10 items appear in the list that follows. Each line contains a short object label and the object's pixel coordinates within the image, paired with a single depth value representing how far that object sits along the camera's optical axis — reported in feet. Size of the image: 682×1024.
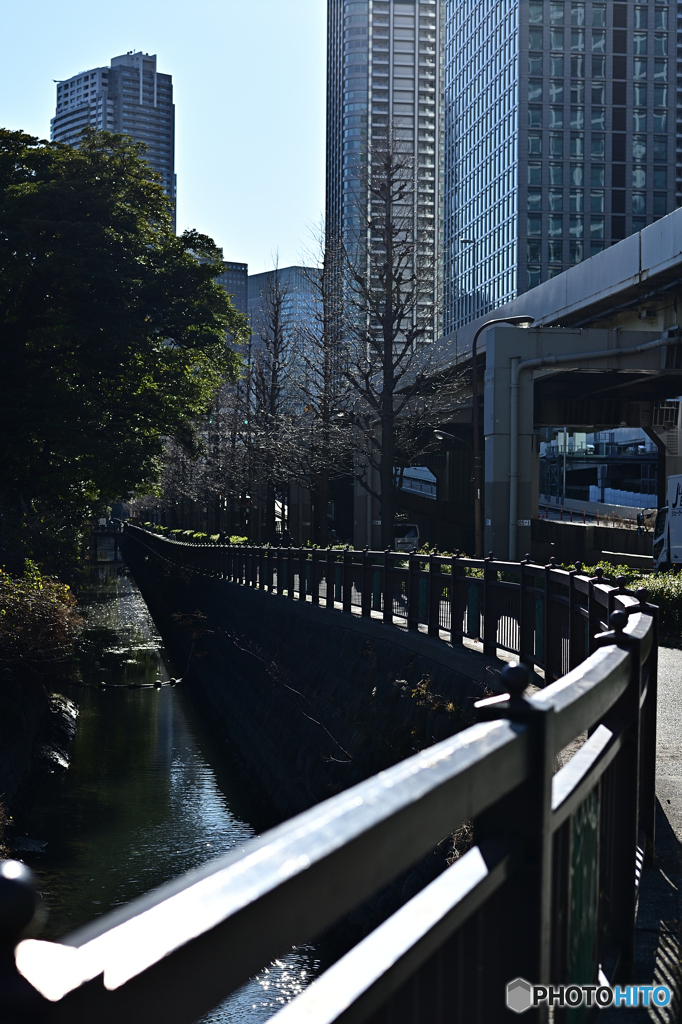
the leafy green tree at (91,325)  96.53
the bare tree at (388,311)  105.19
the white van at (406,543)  121.27
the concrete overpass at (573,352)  104.99
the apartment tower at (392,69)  545.85
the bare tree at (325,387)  119.65
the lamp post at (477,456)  104.48
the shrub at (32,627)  64.85
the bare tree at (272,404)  141.69
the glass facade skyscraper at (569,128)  329.93
